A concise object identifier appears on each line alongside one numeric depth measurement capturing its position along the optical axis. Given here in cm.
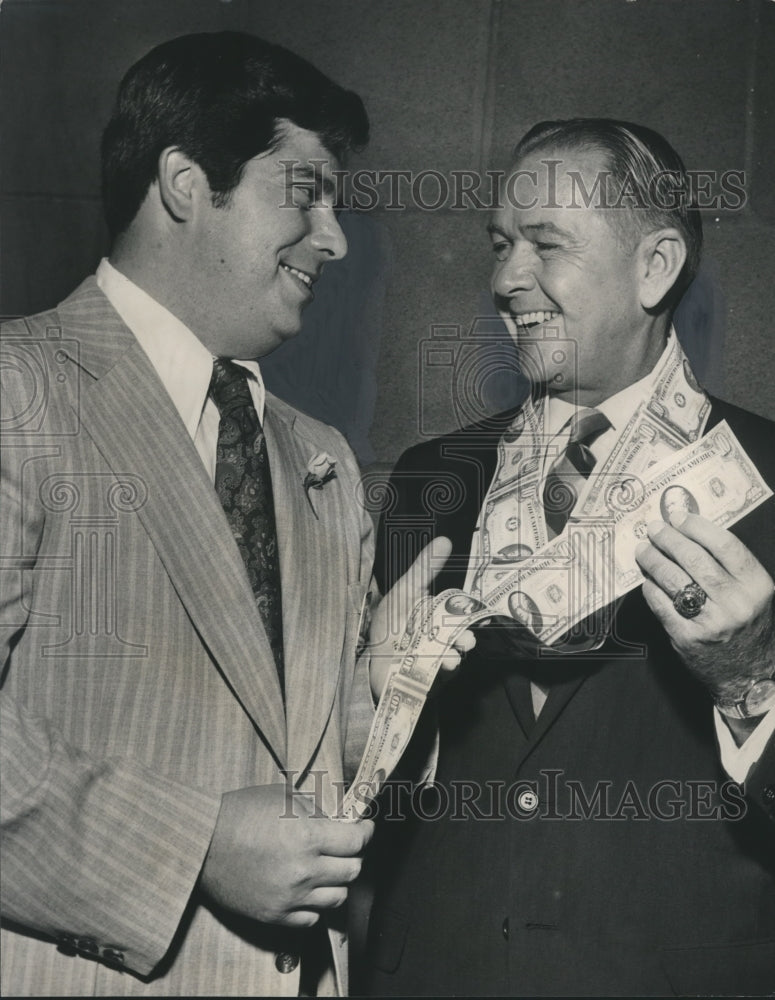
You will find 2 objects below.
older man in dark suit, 225
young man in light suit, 203
